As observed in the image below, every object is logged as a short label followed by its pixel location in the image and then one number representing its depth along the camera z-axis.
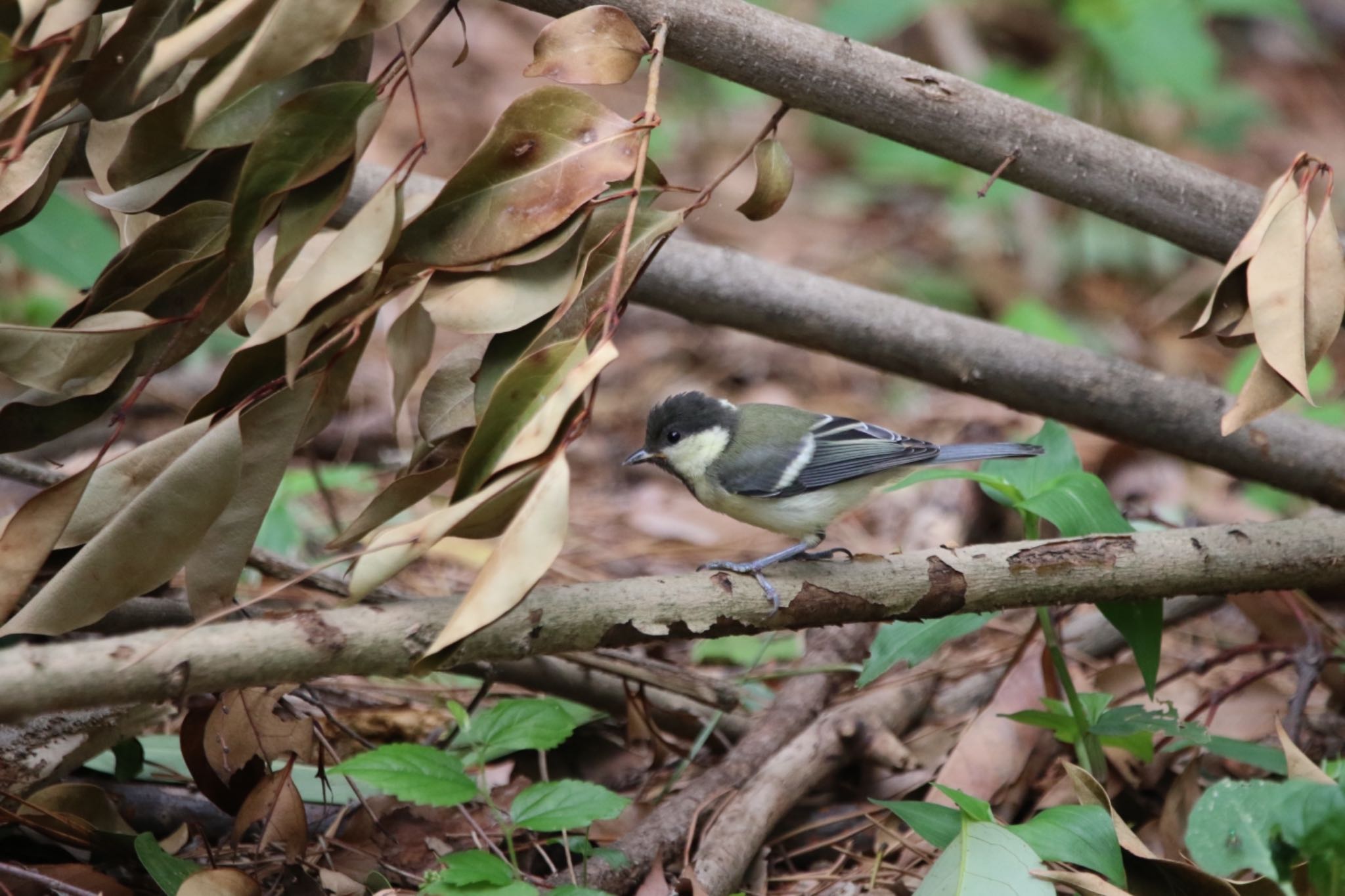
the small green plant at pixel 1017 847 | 4.01
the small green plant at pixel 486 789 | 3.94
